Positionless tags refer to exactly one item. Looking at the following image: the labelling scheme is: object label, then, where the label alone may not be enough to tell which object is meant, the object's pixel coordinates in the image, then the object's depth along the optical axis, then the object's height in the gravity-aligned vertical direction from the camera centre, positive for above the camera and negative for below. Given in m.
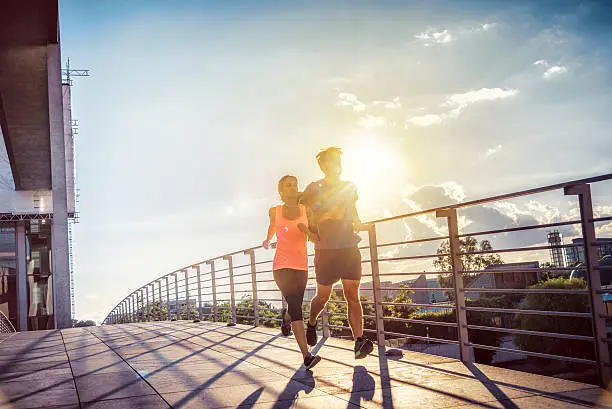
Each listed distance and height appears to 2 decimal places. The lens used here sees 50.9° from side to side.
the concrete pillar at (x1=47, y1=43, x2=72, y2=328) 17.73 +2.83
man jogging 4.87 +0.33
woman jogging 4.86 +0.20
